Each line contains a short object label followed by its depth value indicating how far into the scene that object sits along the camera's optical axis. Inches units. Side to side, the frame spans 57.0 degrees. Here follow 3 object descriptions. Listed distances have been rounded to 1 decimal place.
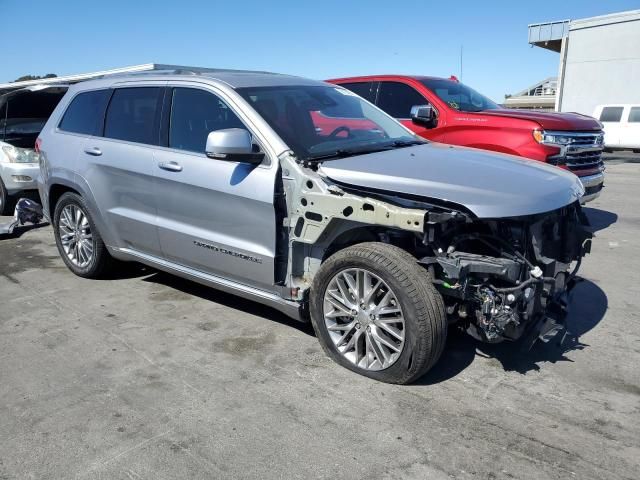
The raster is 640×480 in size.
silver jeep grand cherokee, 131.8
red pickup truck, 279.0
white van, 842.8
